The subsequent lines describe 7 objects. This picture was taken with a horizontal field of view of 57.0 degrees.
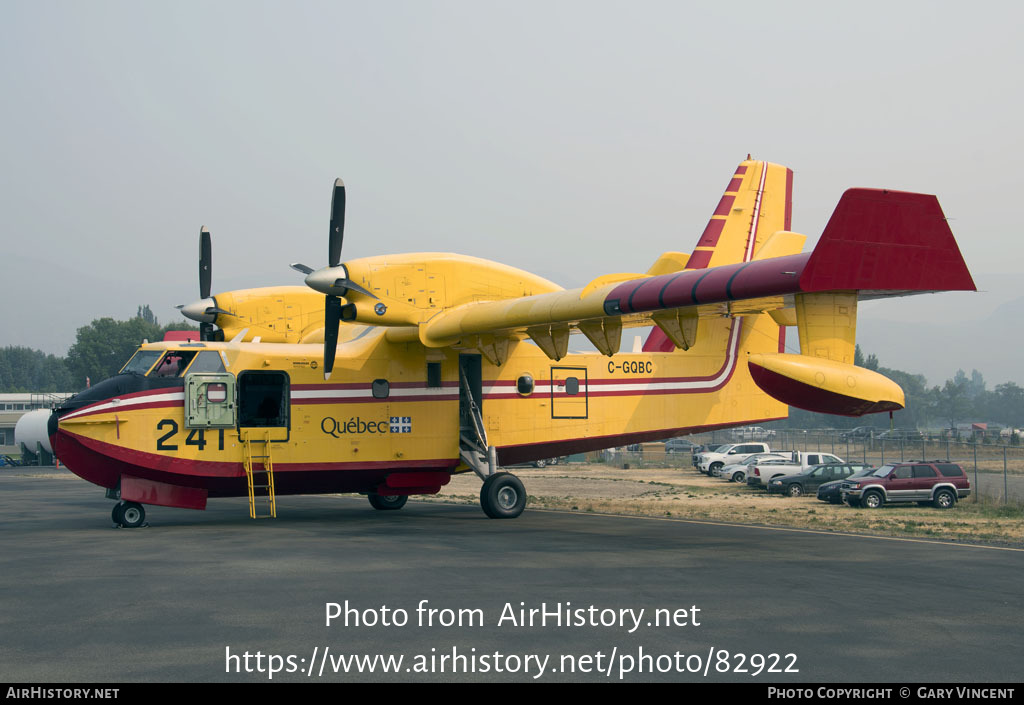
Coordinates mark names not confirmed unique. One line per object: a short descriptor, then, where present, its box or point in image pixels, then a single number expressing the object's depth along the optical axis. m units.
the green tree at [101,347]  135.25
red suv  29.30
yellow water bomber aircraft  15.15
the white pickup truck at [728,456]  49.69
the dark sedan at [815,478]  34.97
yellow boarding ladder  20.20
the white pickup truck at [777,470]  37.84
